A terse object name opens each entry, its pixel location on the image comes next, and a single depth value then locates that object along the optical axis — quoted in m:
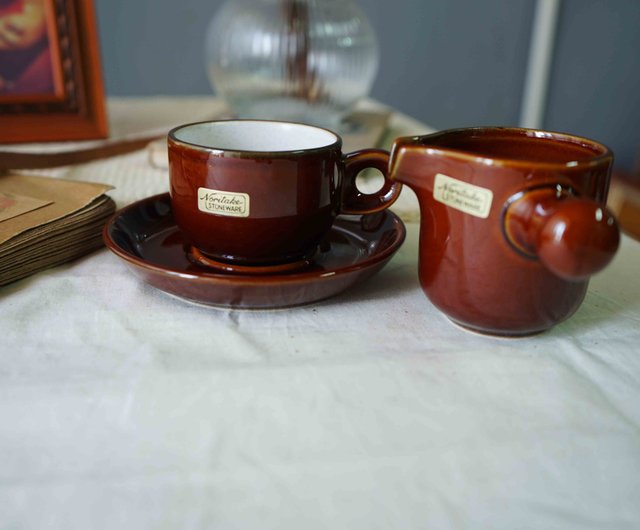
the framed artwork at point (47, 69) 0.70
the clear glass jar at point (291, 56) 0.74
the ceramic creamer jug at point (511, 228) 0.28
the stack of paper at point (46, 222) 0.41
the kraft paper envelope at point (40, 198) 0.42
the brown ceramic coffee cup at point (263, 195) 0.37
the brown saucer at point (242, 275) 0.36
